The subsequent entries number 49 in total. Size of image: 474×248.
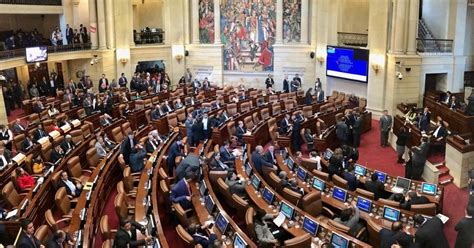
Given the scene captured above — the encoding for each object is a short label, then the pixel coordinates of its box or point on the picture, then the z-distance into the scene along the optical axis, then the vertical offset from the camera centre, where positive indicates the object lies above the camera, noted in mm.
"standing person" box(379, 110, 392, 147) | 17641 -3113
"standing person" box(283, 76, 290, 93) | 25459 -2615
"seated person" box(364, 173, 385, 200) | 11331 -3311
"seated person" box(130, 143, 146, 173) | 12898 -3075
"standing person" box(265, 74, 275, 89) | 25695 -2454
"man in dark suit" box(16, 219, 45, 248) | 8000 -3117
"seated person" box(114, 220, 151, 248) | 8133 -3167
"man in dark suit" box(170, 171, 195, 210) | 10305 -3192
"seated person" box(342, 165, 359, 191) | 11969 -3344
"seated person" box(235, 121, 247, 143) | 16359 -3125
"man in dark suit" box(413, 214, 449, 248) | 8258 -3172
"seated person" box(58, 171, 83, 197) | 11125 -3210
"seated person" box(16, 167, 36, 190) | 11674 -3255
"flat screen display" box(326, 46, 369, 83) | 22688 -1411
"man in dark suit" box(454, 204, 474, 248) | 8938 -3386
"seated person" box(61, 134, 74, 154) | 14016 -2977
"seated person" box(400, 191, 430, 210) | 10297 -3309
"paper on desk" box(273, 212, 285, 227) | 9375 -3337
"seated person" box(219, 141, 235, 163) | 13438 -3131
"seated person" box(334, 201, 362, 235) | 9430 -3347
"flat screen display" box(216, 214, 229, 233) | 8875 -3230
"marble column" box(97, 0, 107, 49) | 24953 +374
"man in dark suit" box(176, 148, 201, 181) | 11398 -2896
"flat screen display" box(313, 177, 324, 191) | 11510 -3316
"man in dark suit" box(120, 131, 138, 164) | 13523 -2937
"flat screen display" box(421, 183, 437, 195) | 11281 -3333
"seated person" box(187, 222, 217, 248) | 8205 -3269
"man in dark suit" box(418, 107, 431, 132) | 16688 -2847
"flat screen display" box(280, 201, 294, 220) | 9701 -3284
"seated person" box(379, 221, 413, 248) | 8297 -3193
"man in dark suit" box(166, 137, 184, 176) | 13445 -3116
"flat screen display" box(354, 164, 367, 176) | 12570 -3286
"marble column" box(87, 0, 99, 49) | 24906 +328
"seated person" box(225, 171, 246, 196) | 11094 -3225
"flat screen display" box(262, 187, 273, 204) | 10562 -3283
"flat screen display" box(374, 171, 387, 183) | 11946 -3253
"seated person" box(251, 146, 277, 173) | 12773 -3114
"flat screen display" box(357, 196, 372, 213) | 10303 -3362
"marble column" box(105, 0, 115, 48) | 25141 +448
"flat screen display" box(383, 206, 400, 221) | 9844 -3394
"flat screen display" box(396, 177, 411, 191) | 11555 -3319
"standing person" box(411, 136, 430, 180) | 13797 -3298
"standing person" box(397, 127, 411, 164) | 15781 -3265
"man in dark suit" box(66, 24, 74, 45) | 24594 -136
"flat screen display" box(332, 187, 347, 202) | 10919 -3353
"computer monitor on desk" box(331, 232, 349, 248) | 8344 -3317
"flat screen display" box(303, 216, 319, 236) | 9044 -3336
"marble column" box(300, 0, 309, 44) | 26125 +559
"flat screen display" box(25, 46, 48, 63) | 21297 -883
